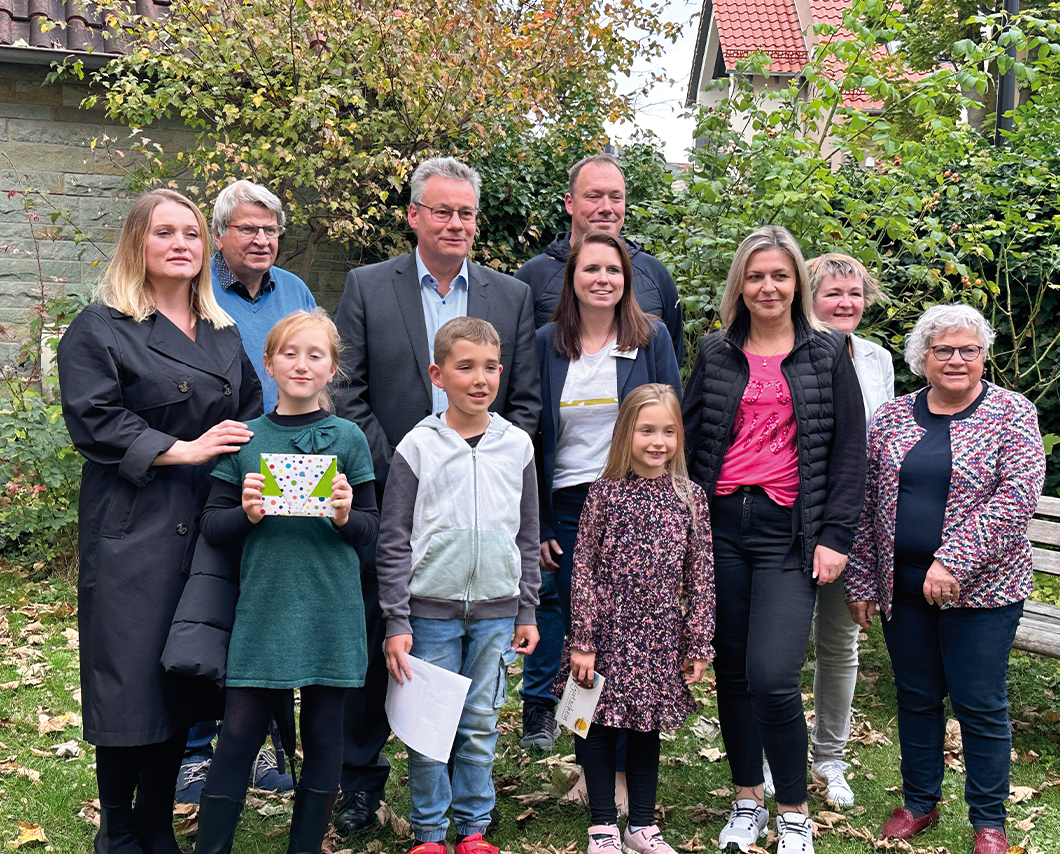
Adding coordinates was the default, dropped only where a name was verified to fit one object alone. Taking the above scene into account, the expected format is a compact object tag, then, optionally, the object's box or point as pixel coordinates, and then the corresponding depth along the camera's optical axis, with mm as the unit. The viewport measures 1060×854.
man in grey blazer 3773
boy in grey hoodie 3385
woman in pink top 3547
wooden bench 4590
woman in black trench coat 3031
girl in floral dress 3535
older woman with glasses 3625
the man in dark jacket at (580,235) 4426
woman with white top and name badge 3920
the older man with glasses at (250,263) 3926
